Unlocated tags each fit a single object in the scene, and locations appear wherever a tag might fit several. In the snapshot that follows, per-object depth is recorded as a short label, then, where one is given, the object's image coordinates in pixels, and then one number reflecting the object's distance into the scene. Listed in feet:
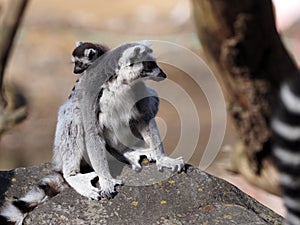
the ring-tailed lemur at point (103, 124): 20.95
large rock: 20.08
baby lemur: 21.43
